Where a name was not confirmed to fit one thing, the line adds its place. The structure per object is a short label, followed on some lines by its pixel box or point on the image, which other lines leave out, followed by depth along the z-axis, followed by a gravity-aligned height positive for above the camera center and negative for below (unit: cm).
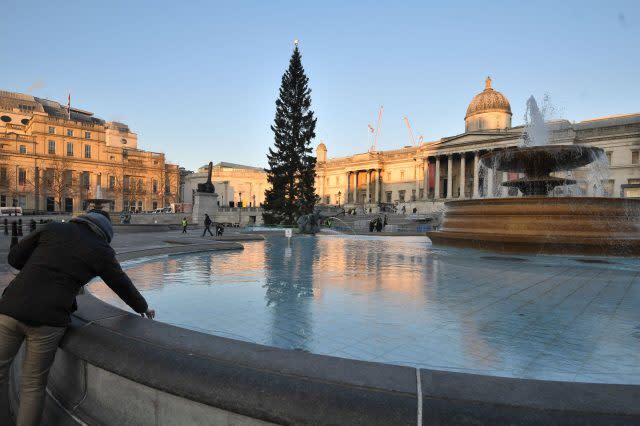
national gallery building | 4984 +823
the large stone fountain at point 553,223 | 1054 -36
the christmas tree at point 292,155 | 3972 +577
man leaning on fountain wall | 225 -51
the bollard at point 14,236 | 1066 -81
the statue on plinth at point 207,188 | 3638 +197
